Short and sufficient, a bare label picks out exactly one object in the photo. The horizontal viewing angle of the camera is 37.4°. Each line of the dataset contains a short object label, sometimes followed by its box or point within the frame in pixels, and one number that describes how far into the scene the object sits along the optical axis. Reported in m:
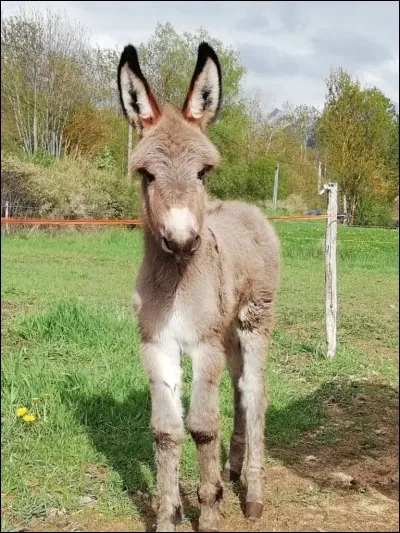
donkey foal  2.78
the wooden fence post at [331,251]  6.71
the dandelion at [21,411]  3.36
